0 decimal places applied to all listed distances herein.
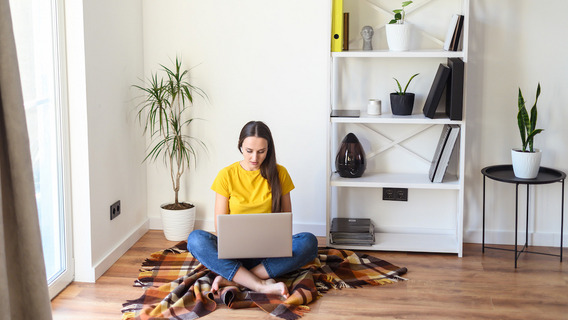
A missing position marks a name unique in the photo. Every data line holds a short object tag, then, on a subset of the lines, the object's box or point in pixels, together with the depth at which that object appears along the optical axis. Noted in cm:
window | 291
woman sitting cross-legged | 325
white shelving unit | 378
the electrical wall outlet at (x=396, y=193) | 404
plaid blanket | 303
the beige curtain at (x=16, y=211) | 181
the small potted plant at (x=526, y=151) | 356
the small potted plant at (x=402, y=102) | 374
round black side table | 355
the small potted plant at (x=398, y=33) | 362
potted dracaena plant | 398
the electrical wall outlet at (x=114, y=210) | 364
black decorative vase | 382
